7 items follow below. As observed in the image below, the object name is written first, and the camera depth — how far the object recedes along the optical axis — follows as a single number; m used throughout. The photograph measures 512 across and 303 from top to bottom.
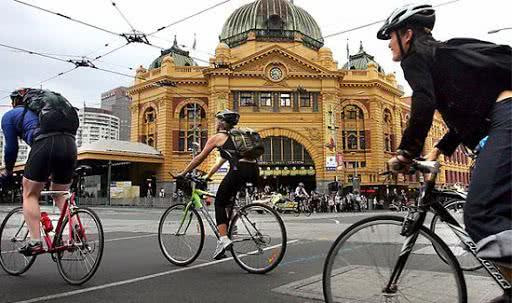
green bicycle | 5.11
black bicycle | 2.53
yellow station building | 49.34
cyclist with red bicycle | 4.61
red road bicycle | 4.40
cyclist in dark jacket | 2.03
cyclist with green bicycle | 5.19
